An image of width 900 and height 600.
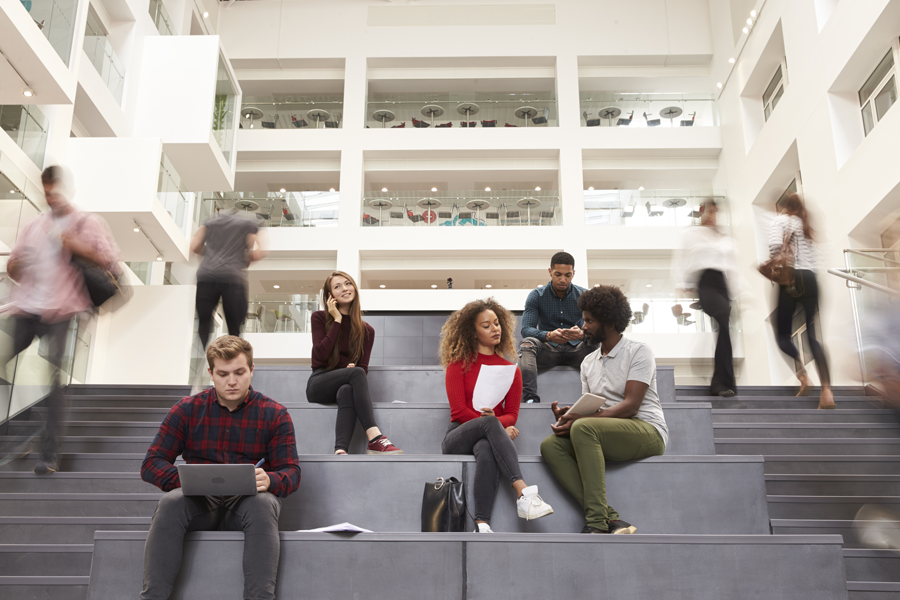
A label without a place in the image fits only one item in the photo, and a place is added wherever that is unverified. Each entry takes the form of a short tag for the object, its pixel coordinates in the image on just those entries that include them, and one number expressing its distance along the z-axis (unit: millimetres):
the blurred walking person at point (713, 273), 4969
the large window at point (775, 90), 12254
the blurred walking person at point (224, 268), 4613
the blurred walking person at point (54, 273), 4031
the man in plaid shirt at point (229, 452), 2633
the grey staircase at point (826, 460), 3041
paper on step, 2787
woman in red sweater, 3172
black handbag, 3033
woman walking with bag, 4945
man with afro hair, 3104
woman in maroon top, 3875
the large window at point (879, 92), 8586
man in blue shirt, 4746
